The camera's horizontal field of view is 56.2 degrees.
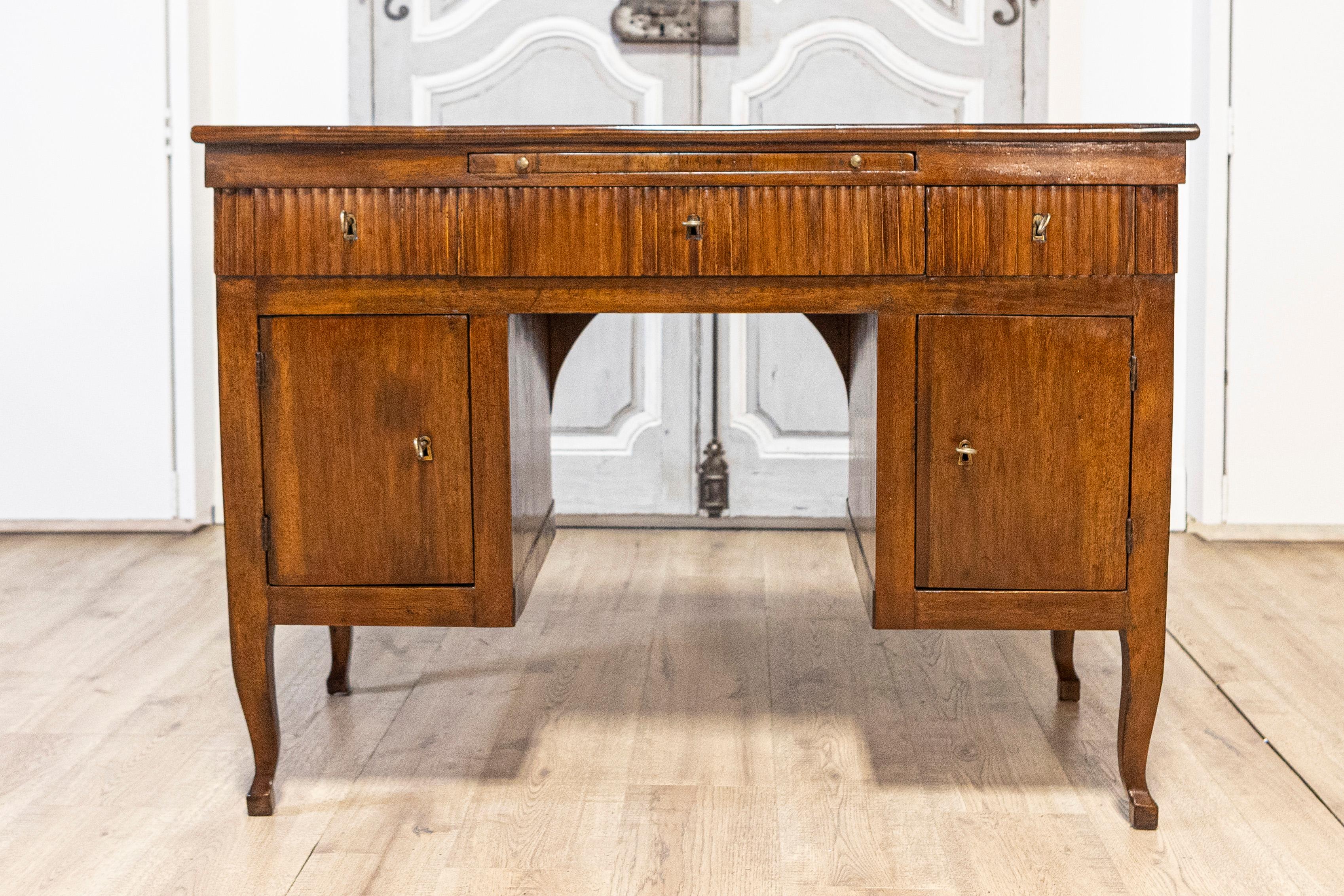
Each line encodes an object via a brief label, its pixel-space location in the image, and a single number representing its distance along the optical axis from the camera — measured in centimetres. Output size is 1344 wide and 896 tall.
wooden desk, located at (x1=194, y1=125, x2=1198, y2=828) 157
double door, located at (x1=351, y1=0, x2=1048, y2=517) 329
